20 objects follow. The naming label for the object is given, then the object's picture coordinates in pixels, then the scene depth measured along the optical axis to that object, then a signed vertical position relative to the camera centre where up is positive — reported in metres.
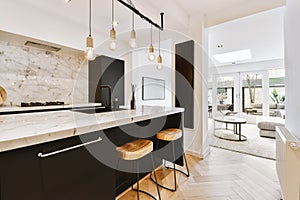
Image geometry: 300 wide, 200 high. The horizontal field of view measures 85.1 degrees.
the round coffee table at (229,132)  4.23 -0.97
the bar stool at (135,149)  1.49 -0.47
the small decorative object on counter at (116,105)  2.52 -0.07
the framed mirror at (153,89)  5.87 +0.45
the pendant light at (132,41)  2.15 +0.78
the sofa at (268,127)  4.23 -0.73
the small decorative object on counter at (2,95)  2.61 +0.11
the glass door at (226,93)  7.10 +0.30
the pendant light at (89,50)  1.73 +0.55
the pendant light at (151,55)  2.39 +0.67
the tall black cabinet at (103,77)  3.95 +0.60
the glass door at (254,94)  6.49 +0.22
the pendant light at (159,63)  2.63 +0.60
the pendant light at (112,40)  1.92 +0.72
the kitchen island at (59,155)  0.85 -0.34
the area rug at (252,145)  3.22 -1.04
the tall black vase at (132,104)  2.44 -0.05
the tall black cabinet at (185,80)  3.27 +0.42
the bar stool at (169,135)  2.09 -0.46
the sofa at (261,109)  6.28 -0.40
